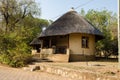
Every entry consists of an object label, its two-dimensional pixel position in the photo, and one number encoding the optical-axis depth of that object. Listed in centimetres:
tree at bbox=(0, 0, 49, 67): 866
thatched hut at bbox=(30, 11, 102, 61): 1013
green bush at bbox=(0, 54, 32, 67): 842
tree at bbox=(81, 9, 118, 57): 1564
